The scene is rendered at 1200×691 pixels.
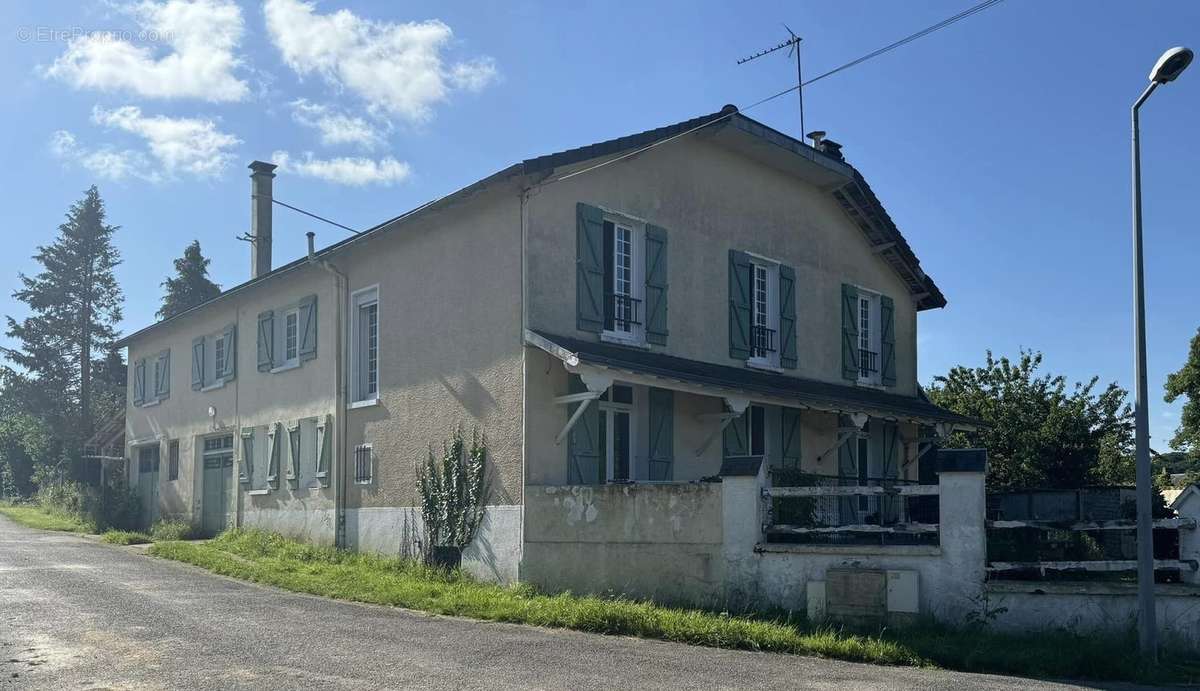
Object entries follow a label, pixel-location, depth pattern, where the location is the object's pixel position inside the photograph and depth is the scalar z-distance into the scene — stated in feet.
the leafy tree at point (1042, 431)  82.58
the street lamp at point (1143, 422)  32.63
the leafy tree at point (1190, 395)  119.85
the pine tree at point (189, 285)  165.48
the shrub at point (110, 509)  89.20
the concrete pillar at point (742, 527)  40.65
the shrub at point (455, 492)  51.39
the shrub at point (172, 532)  77.05
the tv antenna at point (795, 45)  66.02
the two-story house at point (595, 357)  48.11
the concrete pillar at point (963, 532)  36.47
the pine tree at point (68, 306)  170.09
